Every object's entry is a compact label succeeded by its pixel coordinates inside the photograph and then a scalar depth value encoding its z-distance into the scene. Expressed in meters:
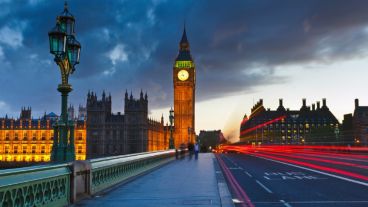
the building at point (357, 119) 138.48
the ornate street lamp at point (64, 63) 14.79
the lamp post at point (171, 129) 45.90
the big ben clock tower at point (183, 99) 161.00
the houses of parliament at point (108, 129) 153.50
